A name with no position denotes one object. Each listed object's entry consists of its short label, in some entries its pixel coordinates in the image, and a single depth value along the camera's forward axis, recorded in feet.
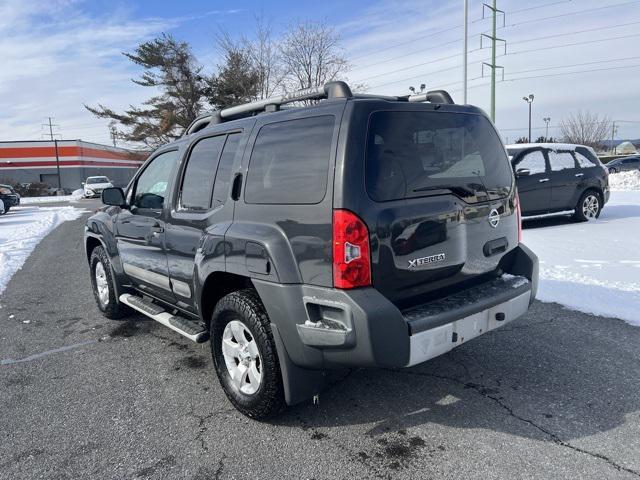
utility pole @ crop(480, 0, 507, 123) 100.94
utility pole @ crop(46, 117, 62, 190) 172.49
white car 124.67
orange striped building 171.83
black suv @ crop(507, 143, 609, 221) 34.06
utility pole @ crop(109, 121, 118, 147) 106.17
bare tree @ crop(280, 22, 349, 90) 79.15
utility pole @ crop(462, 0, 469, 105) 86.63
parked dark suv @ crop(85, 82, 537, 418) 8.86
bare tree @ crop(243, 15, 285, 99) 81.71
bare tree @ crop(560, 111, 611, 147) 195.42
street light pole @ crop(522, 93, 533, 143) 154.82
